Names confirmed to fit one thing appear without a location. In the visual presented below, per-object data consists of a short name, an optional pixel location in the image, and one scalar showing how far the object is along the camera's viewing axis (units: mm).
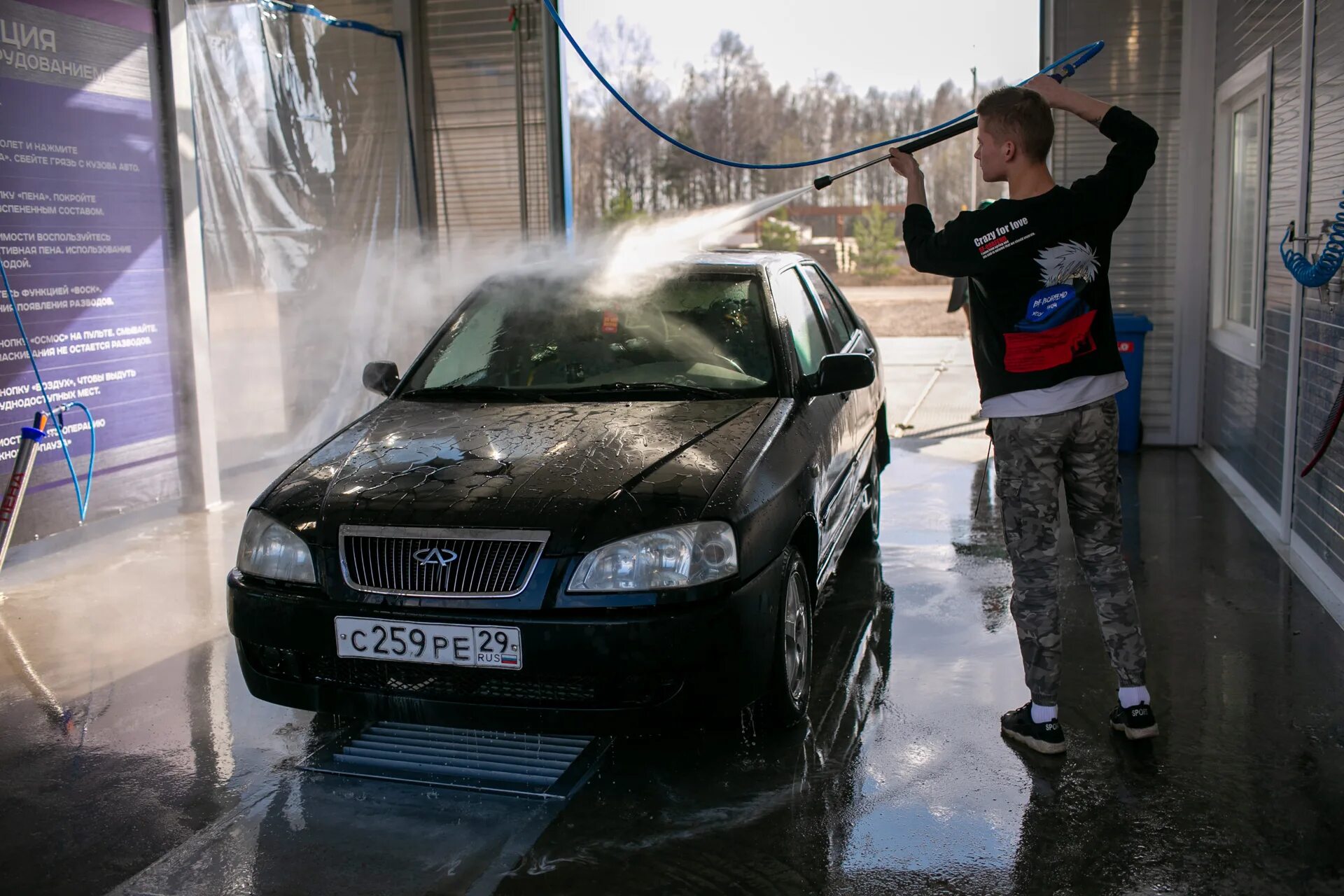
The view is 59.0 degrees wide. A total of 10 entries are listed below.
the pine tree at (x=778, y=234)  29469
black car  3125
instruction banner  6113
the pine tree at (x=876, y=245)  32219
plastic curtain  7891
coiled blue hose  4816
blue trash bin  8633
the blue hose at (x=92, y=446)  6203
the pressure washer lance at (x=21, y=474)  5656
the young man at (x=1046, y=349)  3346
